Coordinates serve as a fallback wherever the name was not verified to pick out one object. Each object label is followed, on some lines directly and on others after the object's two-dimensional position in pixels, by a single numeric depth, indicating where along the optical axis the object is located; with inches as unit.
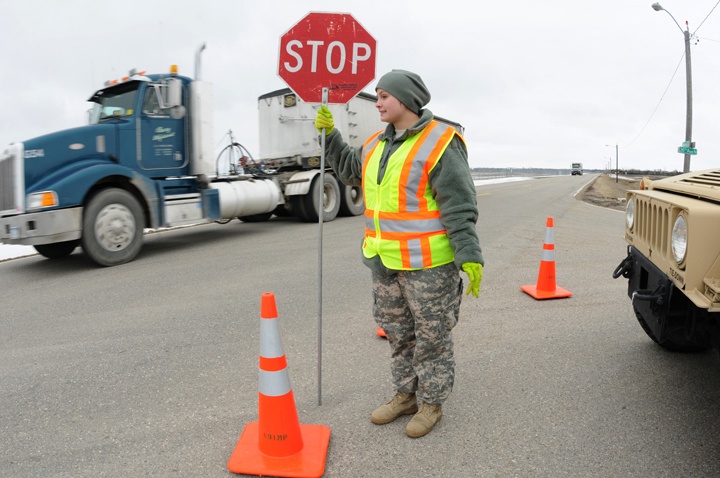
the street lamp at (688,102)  868.0
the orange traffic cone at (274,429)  104.9
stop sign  133.6
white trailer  498.9
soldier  110.0
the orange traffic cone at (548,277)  227.9
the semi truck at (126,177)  289.7
